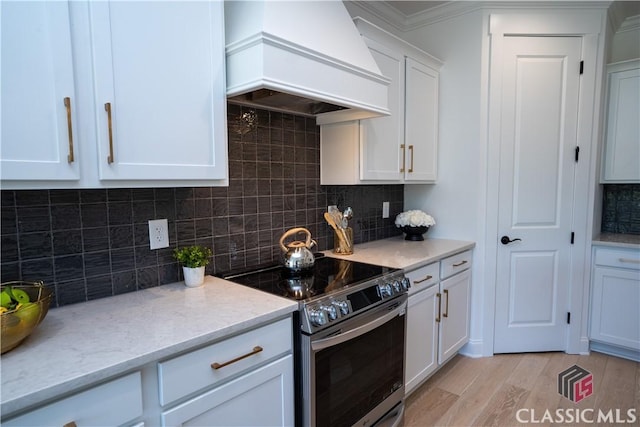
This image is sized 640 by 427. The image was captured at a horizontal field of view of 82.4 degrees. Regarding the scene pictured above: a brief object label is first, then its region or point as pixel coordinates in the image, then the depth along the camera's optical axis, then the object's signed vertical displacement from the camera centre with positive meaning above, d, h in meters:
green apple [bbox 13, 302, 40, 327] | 0.96 -0.34
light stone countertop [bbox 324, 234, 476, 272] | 2.08 -0.45
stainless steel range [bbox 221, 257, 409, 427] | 1.42 -0.67
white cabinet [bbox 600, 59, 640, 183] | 2.73 +0.43
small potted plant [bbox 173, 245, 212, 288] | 1.58 -0.35
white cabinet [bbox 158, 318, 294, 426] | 1.08 -0.65
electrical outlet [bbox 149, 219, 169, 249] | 1.59 -0.22
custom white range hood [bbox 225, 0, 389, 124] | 1.39 +0.52
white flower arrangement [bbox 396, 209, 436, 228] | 2.73 -0.28
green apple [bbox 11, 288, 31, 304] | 1.04 -0.32
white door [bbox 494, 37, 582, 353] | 2.60 -0.06
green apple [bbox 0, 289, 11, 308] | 0.99 -0.31
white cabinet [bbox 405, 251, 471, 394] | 2.08 -0.84
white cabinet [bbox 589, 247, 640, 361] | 2.60 -0.88
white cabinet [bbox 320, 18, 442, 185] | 2.17 +0.33
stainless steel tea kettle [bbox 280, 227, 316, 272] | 1.79 -0.36
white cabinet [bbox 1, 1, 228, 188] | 0.98 +0.28
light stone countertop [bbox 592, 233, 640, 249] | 2.58 -0.43
